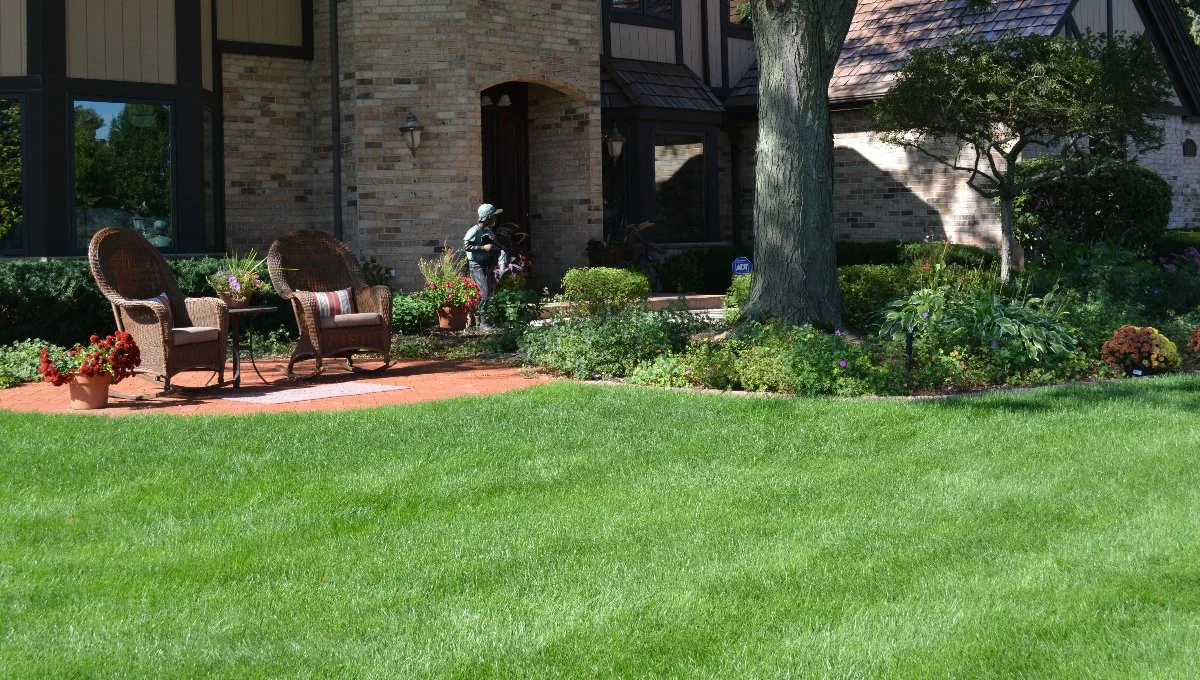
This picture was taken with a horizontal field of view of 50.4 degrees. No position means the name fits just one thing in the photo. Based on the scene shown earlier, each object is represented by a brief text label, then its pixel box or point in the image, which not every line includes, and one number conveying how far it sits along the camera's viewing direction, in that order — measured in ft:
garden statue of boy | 44.37
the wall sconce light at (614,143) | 58.08
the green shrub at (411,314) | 43.50
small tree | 44.98
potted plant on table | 37.37
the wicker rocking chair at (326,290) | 34.58
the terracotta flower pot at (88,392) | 28.45
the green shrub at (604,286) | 48.06
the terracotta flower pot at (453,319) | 43.91
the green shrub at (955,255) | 52.37
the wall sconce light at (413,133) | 47.78
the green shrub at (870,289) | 43.47
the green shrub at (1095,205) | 51.39
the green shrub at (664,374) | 30.50
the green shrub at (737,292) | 46.52
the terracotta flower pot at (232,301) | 37.18
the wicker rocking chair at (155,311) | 30.78
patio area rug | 30.01
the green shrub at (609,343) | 32.60
